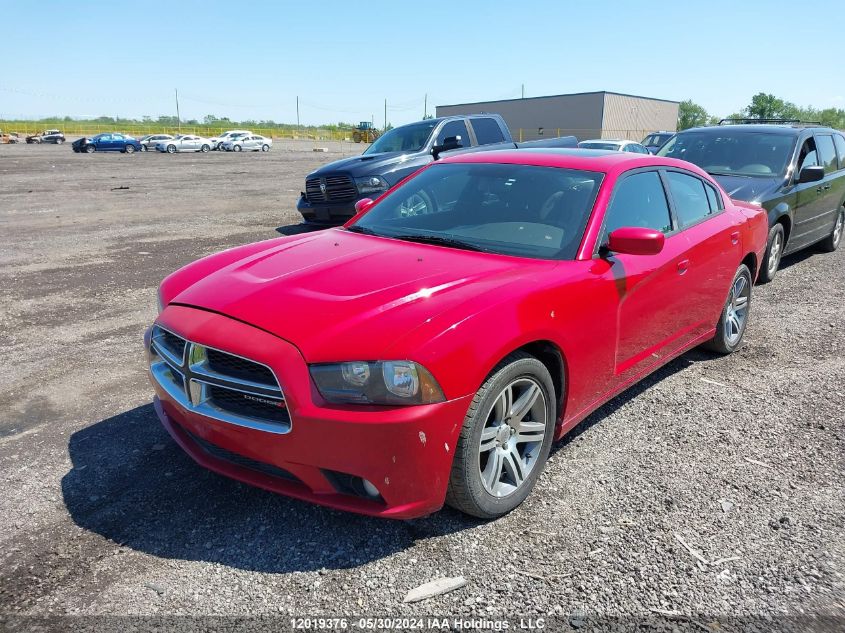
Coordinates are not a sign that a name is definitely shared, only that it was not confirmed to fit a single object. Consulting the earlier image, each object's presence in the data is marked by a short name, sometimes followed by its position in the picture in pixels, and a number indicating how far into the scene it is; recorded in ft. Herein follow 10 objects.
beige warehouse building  203.82
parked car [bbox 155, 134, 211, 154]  159.32
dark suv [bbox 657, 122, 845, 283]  25.85
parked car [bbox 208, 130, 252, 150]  176.66
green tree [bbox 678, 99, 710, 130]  336.53
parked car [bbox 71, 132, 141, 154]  144.66
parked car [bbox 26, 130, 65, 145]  190.17
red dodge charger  8.68
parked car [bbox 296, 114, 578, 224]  35.42
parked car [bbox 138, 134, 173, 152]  161.79
